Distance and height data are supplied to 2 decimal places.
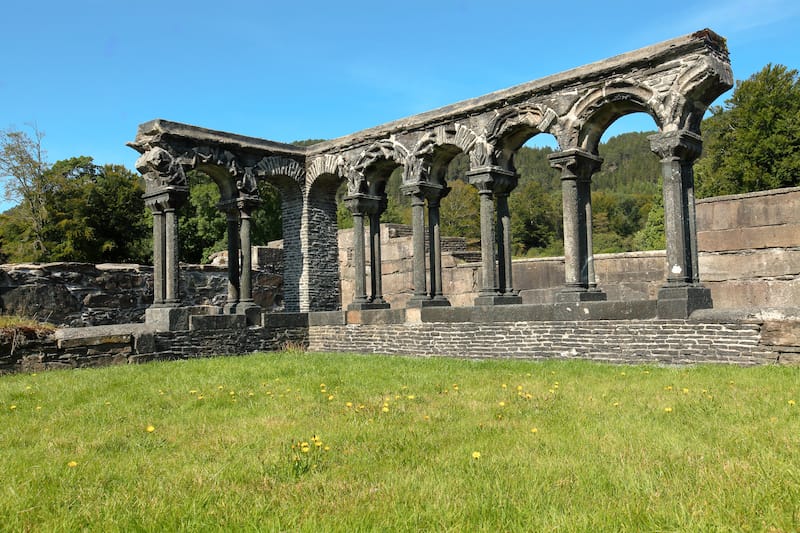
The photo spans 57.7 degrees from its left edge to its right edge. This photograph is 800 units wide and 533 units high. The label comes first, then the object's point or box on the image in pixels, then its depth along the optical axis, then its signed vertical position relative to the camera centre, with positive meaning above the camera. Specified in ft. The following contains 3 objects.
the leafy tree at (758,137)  105.60 +23.64
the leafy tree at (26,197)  113.50 +18.77
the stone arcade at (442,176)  34.19 +7.99
